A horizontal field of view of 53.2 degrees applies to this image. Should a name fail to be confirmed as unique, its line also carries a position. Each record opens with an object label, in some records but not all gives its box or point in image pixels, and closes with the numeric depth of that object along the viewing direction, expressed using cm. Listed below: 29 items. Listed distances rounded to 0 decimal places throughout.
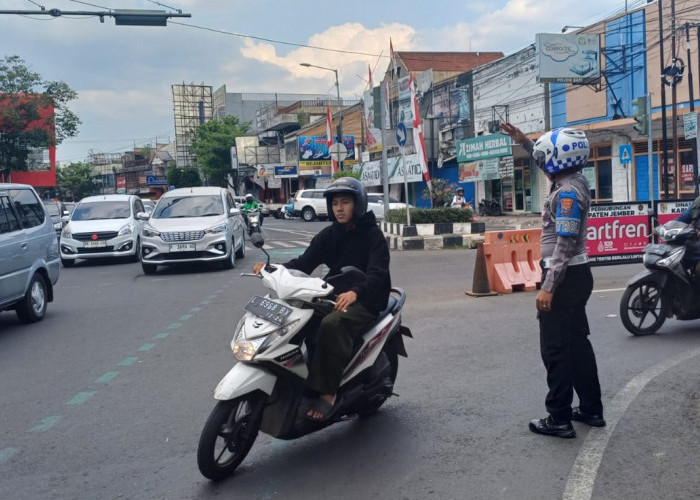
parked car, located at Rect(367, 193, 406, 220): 3338
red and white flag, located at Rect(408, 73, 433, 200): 1870
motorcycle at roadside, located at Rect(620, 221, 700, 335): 718
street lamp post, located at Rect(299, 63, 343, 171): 4262
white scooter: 380
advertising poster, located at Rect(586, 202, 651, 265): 1080
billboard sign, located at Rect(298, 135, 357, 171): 5518
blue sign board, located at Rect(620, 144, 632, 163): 2094
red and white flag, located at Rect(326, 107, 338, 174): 3812
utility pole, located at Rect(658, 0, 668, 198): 2138
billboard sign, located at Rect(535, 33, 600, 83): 2569
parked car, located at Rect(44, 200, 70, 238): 2462
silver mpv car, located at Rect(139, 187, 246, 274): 1415
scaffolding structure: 11231
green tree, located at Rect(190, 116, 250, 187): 6862
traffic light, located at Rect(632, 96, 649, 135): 1764
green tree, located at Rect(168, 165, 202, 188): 8869
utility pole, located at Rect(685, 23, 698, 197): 2081
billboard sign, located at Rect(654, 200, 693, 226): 1110
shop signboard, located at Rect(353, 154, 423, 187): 3042
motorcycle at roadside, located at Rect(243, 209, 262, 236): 2382
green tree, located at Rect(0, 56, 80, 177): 3931
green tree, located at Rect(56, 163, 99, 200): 10374
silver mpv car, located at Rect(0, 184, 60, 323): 864
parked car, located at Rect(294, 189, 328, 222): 3994
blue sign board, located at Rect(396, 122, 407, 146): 1848
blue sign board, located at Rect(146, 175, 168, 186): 10041
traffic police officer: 431
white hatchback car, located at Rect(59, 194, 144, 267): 1689
